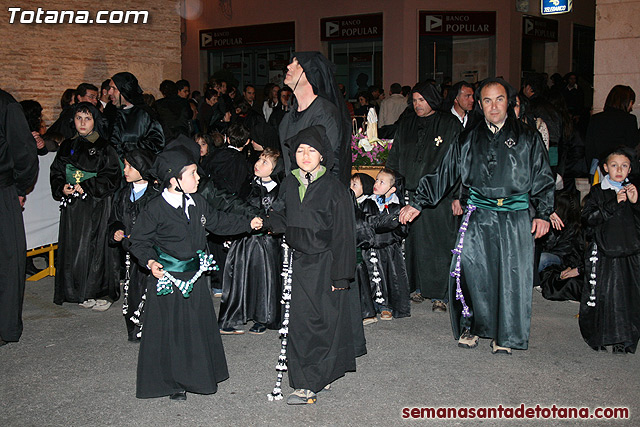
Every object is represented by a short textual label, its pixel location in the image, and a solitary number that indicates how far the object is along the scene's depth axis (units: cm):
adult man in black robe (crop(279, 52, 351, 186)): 589
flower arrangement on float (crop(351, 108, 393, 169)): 927
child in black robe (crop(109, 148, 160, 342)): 659
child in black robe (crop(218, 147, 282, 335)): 689
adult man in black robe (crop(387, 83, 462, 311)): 776
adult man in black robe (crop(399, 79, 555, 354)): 615
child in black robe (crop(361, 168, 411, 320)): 715
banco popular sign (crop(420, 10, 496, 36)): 2362
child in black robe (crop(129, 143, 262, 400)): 519
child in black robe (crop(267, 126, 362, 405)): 507
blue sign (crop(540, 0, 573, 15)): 2144
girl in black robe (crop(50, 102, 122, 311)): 783
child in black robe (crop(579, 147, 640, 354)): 624
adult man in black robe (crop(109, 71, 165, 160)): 828
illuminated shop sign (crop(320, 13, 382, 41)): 2405
